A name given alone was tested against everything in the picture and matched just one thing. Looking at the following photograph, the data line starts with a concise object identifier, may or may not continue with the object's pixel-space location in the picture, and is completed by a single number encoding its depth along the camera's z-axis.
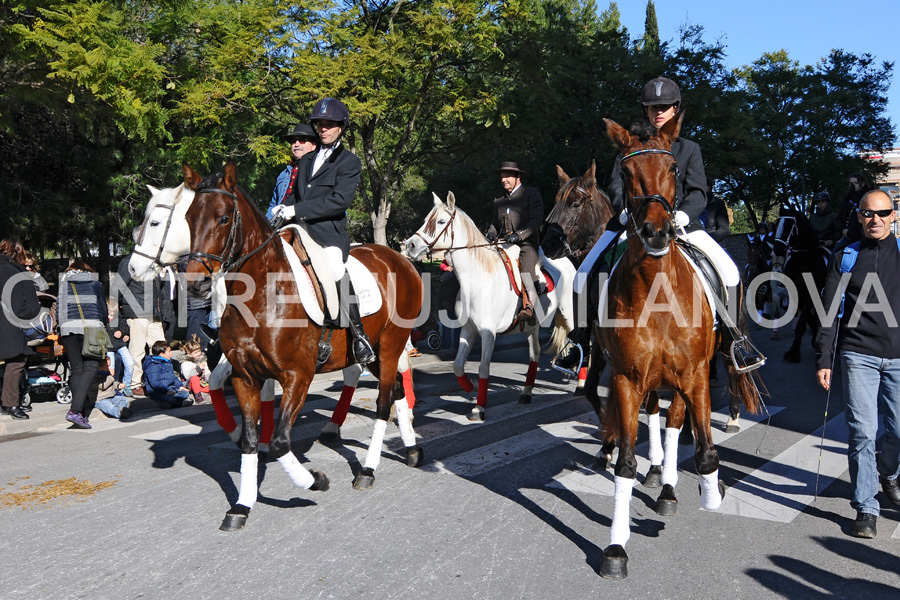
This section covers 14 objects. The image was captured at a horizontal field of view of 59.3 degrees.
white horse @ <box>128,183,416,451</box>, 5.64
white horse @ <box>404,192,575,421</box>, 10.51
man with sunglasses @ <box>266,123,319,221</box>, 7.50
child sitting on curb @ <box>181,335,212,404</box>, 11.93
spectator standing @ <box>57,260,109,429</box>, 10.12
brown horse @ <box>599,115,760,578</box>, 5.05
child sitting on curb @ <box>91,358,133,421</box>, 10.60
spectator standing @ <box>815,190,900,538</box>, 5.55
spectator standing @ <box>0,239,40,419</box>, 10.20
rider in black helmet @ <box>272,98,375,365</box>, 6.77
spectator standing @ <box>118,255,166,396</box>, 12.42
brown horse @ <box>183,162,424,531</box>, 5.74
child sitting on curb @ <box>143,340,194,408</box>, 11.55
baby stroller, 11.92
